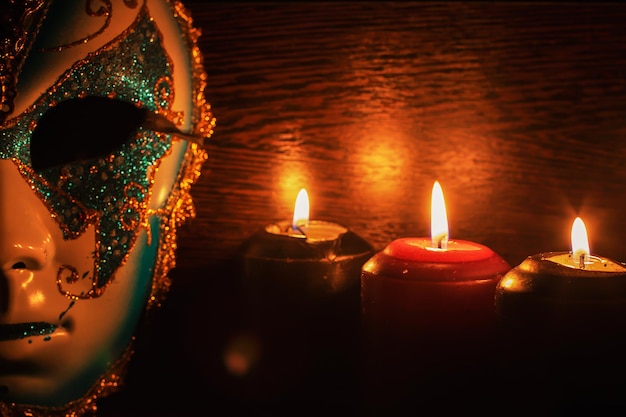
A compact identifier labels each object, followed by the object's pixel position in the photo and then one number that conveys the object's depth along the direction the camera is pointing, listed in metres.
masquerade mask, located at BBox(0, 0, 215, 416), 0.58
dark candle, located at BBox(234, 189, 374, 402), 0.63
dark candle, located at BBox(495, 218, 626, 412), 0.48
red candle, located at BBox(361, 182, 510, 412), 0.55
